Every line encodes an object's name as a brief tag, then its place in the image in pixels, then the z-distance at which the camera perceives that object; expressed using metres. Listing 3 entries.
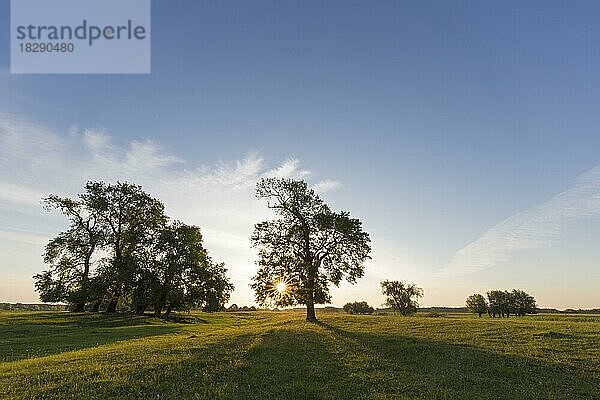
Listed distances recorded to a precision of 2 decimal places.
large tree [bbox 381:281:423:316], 123.31
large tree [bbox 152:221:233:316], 71.06
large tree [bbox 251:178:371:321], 56.72
